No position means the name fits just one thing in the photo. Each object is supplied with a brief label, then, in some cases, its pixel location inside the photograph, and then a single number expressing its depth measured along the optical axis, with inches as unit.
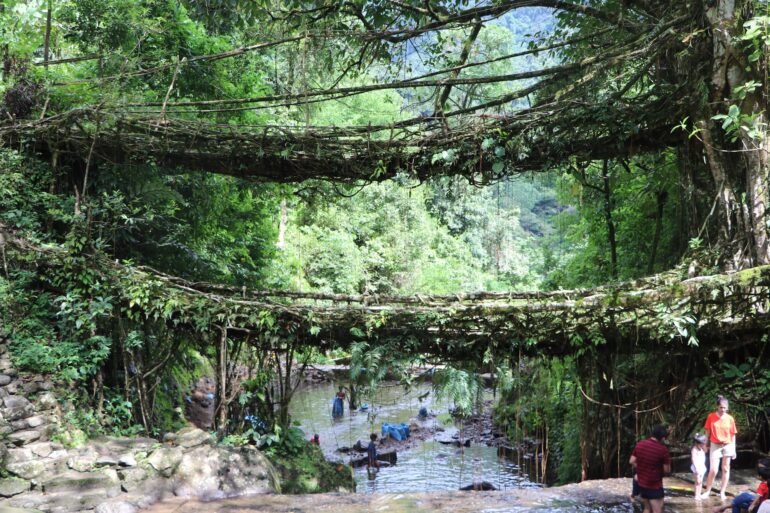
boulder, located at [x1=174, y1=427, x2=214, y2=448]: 296.8
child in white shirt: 274.4
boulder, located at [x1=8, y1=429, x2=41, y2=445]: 276.8
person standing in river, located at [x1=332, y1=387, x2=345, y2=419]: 590.0
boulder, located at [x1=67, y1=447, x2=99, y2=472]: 275.6
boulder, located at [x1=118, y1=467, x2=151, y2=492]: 269.6
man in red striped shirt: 233.9
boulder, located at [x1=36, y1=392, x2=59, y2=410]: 299.1
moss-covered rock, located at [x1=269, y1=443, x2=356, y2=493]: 318.3
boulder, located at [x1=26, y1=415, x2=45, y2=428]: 290.0
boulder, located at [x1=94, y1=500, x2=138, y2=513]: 247.4
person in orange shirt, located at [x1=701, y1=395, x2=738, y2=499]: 268.4
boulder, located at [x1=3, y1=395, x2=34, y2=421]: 287.1
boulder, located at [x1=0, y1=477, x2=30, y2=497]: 253.7
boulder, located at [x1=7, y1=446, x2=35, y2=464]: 267.9
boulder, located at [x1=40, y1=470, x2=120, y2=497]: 262.7
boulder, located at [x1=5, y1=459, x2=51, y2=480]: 264.1
